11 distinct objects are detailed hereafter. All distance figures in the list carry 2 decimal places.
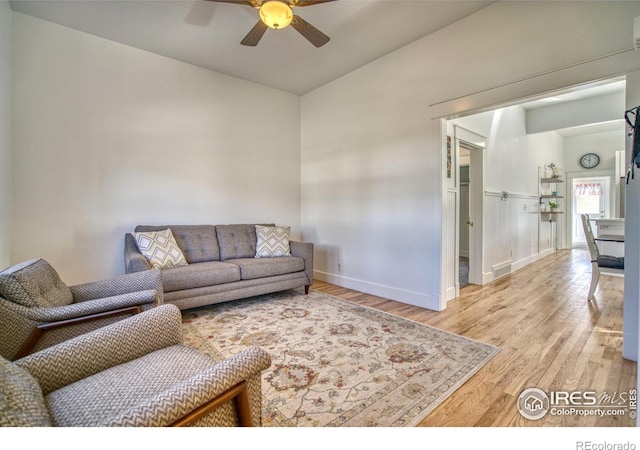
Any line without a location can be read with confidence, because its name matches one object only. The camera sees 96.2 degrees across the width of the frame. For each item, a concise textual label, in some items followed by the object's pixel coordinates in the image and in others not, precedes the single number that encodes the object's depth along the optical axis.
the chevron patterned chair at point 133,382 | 0.71
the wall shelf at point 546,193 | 6.35
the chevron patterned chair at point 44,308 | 1.39
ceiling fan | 2.03
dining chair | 3.10
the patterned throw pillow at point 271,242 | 3.70
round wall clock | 7.15
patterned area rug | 1.53
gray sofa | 2.80
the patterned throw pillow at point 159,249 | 2.95
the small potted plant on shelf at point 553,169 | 6.71
